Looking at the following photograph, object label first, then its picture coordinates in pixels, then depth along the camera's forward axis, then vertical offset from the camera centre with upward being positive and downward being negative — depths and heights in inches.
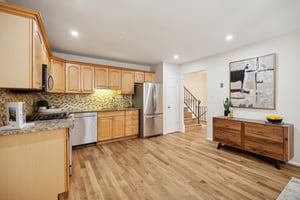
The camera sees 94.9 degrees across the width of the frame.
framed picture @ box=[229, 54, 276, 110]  115.5 +15.8
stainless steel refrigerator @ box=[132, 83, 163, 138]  177.8 -10.1
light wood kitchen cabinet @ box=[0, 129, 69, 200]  57.2 -30.1
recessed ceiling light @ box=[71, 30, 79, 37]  104.7 +50.7
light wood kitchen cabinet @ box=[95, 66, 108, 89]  161.6 +26.0
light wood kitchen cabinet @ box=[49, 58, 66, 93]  128.1 +24.5
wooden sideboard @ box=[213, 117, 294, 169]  96.1 -29.3
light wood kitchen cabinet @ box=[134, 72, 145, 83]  188.5 +30.9
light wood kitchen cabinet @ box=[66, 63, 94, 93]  145.8 +22.7
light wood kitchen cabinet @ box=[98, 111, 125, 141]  153.6 -30.0
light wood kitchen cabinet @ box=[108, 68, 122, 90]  169.8 +26.0
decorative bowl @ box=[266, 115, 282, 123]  104.0 -14.2
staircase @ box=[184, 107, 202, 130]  232.6 -38.2
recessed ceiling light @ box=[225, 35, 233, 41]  110.3 +51.0
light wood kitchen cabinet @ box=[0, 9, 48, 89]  56.9 +20.5
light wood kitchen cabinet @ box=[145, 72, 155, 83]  198.8 +33.1
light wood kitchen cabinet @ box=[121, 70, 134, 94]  179.5 +22.8
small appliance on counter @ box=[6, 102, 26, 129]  59.9 -7.2
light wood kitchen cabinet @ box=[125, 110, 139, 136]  171.9 -29.8
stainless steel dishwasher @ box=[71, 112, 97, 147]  139.4 -31.3
